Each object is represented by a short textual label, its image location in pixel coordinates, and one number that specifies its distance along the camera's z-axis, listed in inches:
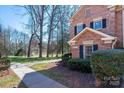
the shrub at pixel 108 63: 127.6
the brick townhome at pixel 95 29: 204.2
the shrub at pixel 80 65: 191.1
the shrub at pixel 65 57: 253.3
